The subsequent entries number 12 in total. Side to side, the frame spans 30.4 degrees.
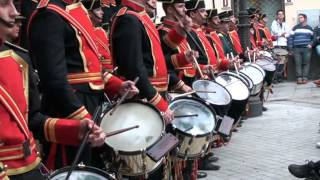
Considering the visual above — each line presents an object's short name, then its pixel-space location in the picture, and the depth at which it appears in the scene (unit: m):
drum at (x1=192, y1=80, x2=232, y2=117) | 5.47
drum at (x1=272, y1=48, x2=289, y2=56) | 13.01
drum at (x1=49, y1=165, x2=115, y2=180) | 2.60
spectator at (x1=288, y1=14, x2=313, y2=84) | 15.48
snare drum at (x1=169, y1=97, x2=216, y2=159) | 4.36
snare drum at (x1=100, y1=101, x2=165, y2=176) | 3.40
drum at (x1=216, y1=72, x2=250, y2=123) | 6.61
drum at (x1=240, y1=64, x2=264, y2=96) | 8.42
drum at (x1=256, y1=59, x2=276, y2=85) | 9.80
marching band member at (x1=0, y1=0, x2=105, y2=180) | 2.38
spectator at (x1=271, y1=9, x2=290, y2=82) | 15.91
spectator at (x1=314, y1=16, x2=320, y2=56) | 15.42
